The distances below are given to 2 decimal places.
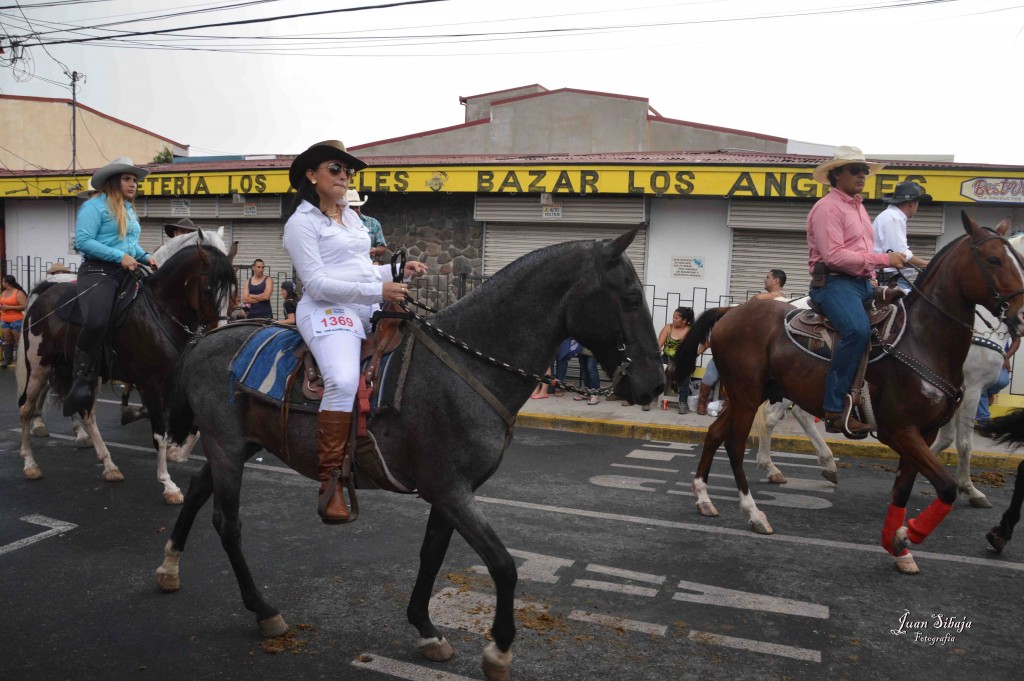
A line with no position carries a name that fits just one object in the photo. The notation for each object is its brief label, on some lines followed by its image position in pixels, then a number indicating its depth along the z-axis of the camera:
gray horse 3.55
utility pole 31.78
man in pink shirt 5.75
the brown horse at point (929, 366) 5.41
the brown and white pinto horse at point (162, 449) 6.90
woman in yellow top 12.34
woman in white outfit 3.79
